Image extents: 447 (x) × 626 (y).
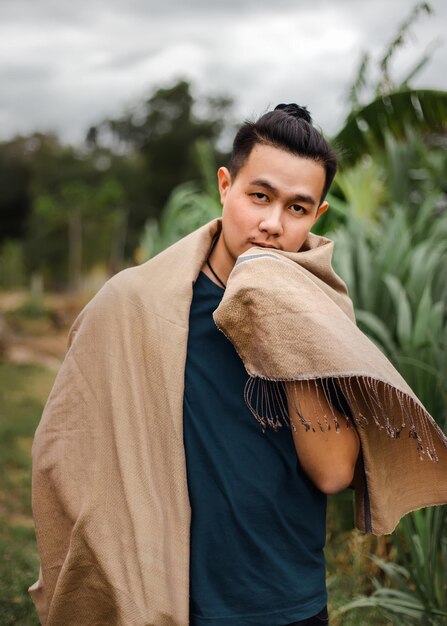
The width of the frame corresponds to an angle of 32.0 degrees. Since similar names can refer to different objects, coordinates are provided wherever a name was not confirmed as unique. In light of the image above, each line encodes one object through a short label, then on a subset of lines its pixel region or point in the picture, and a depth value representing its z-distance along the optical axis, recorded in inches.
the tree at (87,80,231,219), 1259.8
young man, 59.6
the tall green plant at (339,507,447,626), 101.6
